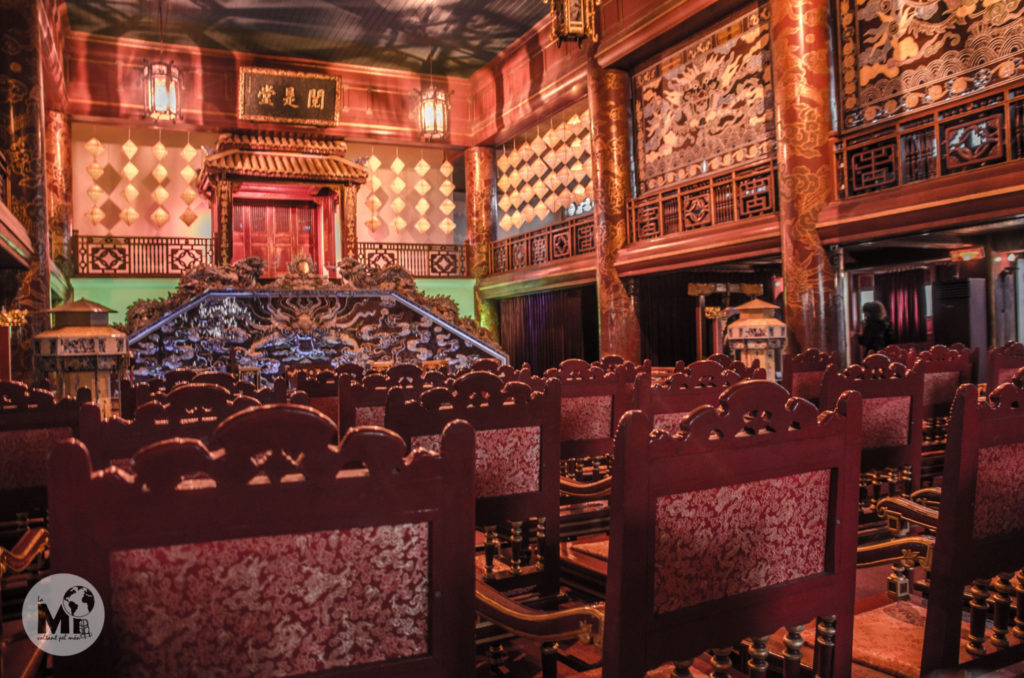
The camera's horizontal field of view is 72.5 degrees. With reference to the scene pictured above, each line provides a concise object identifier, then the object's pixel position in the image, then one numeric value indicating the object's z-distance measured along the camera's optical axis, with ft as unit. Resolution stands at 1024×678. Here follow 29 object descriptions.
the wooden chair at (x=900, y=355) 12.18
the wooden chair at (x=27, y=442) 6.18
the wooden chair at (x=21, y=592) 3.73
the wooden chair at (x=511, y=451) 6.21
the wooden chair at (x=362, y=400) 8.37
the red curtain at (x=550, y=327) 34.96
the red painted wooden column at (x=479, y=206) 39.83
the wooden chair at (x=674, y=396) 8.07
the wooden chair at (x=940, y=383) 11.06
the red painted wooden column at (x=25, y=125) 21.24
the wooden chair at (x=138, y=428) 5.26
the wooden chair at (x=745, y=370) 10.23
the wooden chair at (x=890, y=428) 7.98
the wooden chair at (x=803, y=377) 11.27
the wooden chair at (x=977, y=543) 4.50
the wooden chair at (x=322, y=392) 10.98
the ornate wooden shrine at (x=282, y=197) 34.99
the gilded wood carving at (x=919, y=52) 16.78
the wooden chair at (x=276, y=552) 2.87
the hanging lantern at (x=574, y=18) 21.88
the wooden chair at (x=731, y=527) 3.59
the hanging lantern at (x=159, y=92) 29.89
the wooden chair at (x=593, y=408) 9.39
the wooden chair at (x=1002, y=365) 11.06
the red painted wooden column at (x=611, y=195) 27.91
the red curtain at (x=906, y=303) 31.24
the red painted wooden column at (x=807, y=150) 19.53
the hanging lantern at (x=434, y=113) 34.40
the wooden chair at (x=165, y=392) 8.62
